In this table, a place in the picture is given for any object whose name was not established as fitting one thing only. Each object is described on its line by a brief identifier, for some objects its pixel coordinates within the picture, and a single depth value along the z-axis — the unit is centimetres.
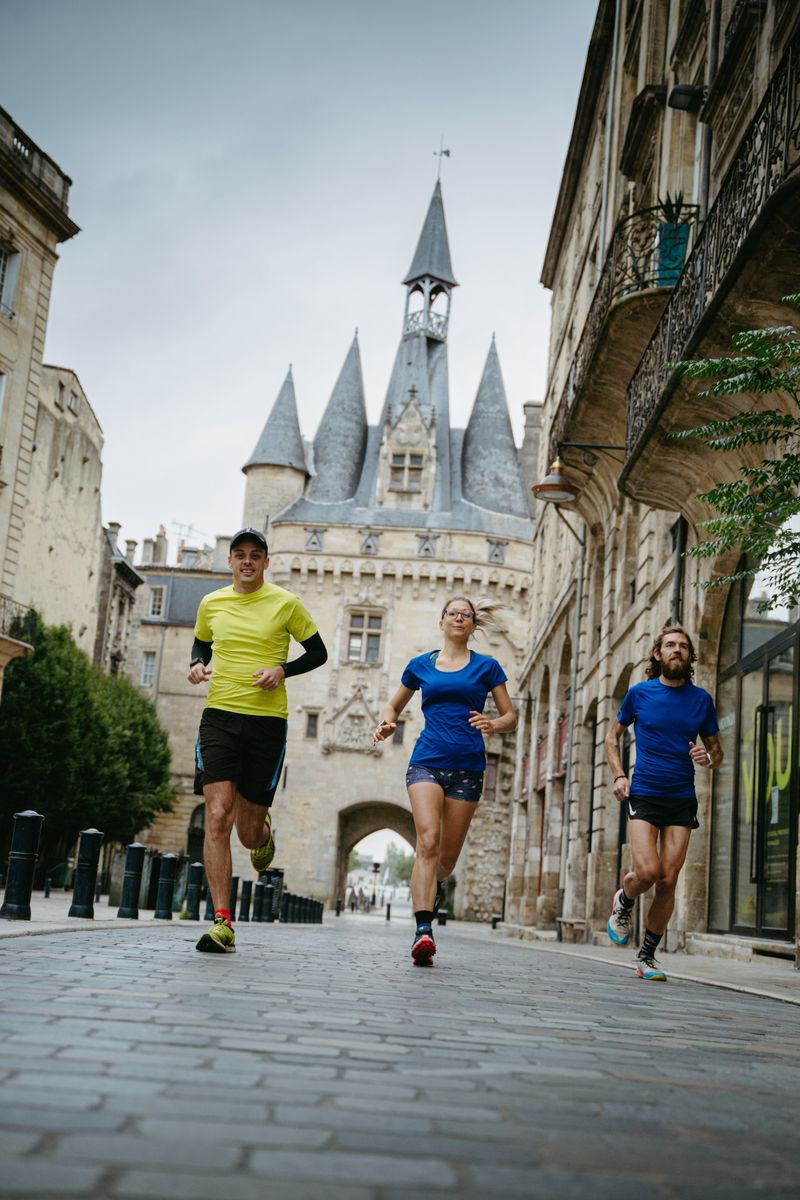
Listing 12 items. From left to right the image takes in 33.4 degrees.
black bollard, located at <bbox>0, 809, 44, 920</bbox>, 981
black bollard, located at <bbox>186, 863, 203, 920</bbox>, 1680
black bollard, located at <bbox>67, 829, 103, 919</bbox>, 1177
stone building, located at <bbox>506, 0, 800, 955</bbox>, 1077
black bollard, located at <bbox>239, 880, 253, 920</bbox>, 2070
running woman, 750
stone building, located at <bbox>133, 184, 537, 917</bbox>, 5147
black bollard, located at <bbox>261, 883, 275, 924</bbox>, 2209
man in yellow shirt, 707
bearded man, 798
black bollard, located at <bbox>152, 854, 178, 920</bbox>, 1402
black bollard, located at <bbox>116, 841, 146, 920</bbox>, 1279
